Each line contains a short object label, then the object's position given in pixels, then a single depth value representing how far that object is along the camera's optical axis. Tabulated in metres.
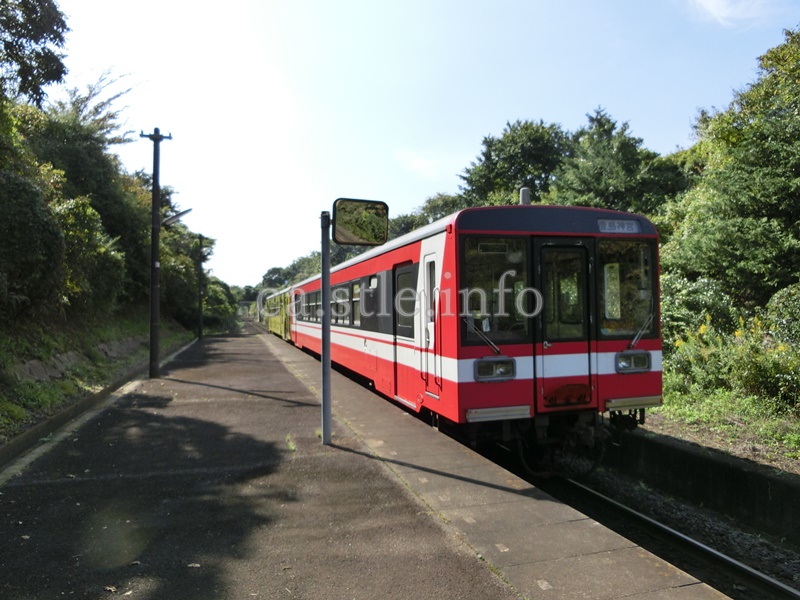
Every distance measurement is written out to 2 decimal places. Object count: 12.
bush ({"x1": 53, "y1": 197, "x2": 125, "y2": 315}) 11.61
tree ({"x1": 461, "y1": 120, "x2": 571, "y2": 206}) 34.00
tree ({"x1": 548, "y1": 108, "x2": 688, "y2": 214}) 22.38
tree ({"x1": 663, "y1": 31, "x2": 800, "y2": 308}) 11.29
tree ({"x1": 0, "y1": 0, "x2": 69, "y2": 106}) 7.70
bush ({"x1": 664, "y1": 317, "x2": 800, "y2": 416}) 8.05
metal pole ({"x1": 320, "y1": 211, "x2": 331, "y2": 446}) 6.68
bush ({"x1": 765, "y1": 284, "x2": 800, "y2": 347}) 9.39
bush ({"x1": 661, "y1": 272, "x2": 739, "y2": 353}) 11.66
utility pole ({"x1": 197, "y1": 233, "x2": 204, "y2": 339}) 32.03
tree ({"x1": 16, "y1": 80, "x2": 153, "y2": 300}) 20.12
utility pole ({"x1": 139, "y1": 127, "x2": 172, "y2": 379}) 13.46
